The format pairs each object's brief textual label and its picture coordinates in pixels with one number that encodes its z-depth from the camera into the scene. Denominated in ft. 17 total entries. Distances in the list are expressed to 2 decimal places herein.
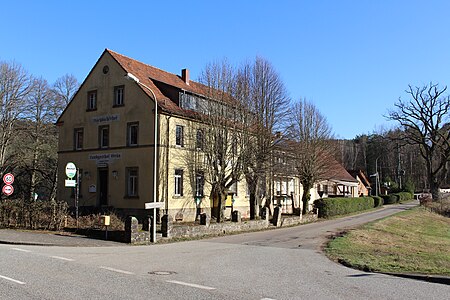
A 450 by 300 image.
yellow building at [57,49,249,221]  96.15
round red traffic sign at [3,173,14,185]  80.59
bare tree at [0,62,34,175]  127.54
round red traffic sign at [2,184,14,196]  79.70
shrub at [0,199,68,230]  75.97
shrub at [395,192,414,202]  225.56
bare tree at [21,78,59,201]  135.33
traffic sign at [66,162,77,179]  75.77
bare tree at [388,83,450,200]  184.55
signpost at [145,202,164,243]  65.05
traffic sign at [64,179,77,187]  74.09
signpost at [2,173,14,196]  80.23
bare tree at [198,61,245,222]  92.02
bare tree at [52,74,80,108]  148.62
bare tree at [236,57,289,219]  95.35
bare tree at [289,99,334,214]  123.65
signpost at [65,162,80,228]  74.85
